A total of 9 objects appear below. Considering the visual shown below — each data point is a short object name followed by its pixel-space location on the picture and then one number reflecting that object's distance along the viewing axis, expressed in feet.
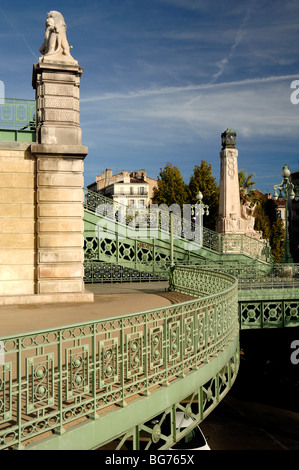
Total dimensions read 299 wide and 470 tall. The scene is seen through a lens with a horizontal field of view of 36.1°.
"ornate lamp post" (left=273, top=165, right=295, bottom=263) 69.19
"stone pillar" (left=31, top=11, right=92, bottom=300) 41.83
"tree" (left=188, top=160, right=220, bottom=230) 154.51
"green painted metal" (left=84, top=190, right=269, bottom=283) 68.18
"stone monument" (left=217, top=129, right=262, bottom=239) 104.06
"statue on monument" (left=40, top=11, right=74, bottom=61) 43.24
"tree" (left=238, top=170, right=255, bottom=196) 179.32
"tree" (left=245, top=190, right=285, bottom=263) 170.09
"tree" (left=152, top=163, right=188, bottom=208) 155.43
